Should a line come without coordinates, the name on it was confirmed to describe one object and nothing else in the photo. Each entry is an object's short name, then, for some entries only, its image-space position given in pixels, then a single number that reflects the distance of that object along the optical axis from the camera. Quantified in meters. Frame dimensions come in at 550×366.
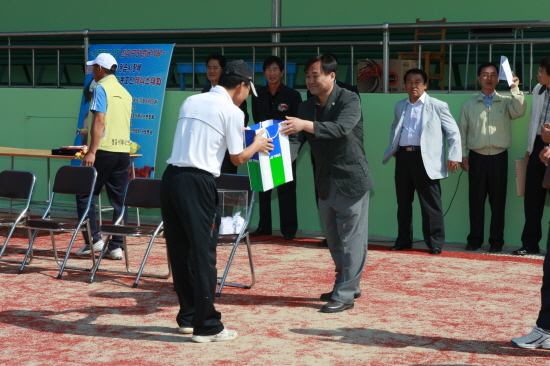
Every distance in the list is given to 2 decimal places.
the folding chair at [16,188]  6.99
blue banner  9.34
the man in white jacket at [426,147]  7.61
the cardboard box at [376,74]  9.77
